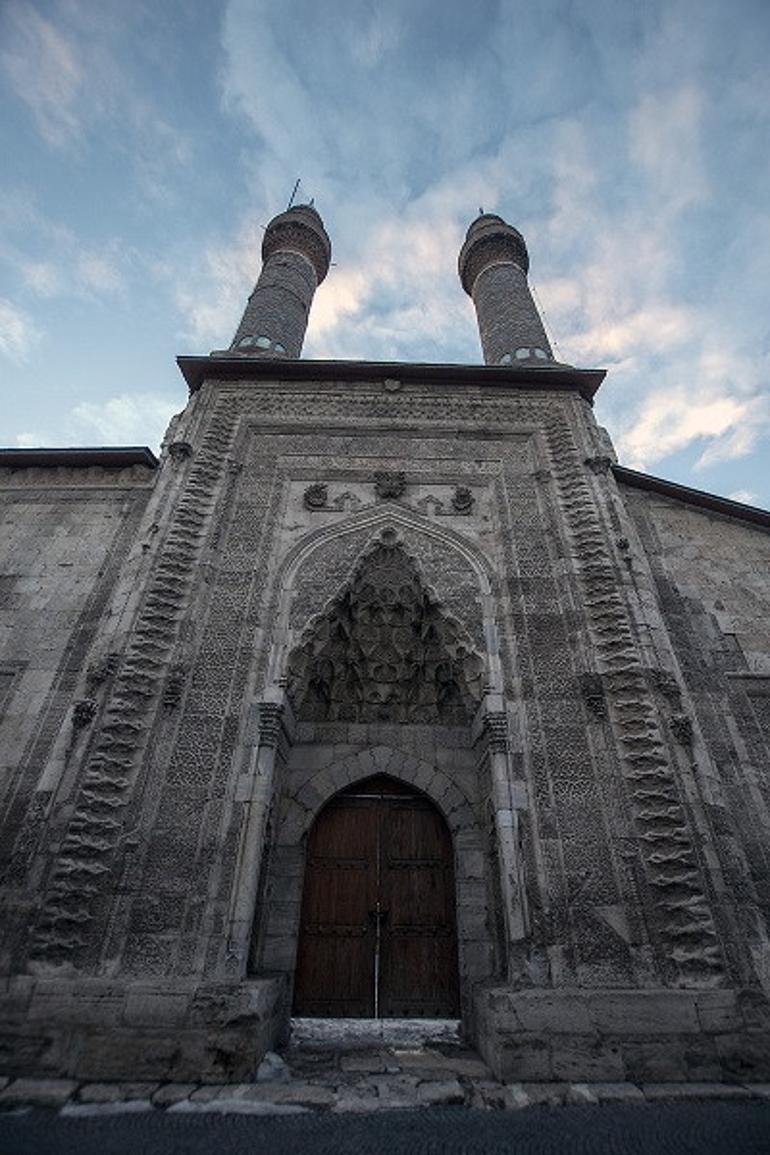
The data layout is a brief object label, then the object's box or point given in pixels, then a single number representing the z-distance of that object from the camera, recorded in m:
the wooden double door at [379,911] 5.00
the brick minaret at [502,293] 11.97
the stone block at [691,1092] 3.23
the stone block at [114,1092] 3.11
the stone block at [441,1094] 3.12
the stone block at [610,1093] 3.19
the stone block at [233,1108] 2.96
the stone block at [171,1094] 3.11
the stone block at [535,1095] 3.12
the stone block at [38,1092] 3.04
